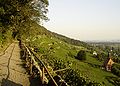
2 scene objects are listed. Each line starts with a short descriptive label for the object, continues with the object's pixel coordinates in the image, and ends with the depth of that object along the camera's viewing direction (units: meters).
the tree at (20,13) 17.22
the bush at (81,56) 49.01
